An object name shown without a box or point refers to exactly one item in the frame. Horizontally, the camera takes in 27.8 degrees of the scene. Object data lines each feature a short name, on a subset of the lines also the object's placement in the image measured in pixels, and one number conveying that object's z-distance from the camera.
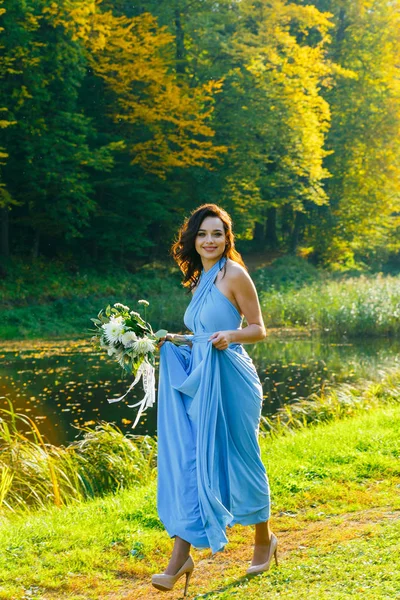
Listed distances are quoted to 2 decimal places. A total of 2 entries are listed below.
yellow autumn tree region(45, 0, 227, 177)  23.44
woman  4.18
